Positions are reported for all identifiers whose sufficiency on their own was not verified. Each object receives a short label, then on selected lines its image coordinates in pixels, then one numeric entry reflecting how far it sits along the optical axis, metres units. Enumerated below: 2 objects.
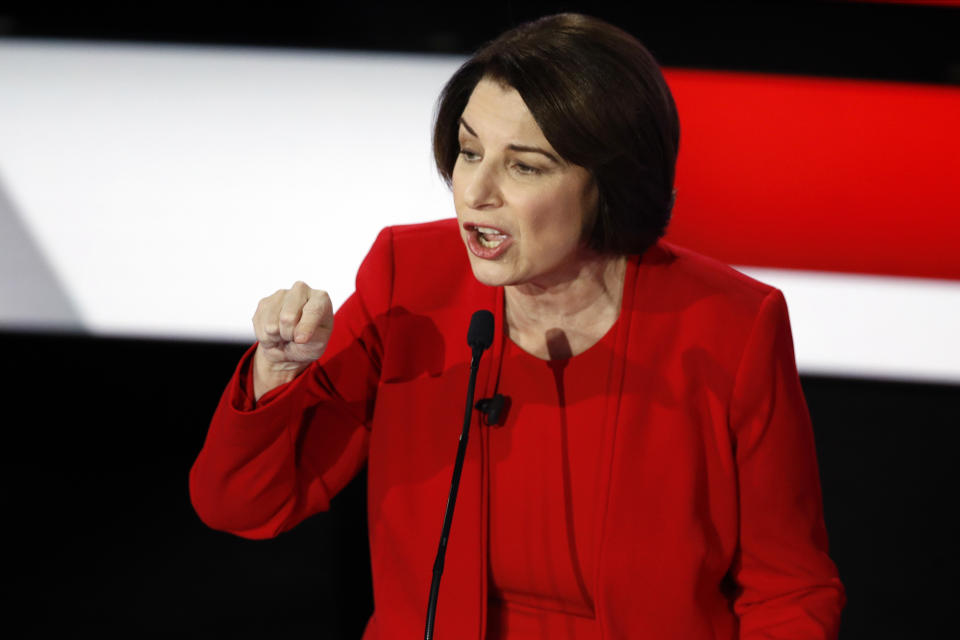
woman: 6.74
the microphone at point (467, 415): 6.66
